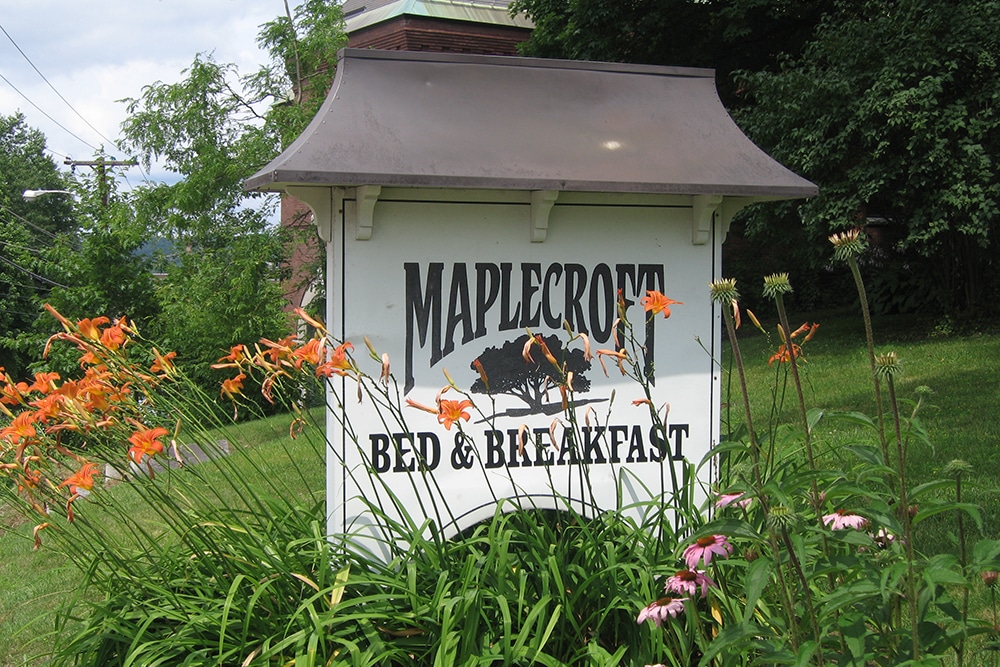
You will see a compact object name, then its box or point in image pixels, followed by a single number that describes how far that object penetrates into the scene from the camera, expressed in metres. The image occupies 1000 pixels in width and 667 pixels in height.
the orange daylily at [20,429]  2.87
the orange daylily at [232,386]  3.37
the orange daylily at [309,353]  3.07
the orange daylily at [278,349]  3.12
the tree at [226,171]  12.23
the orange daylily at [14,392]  3.00
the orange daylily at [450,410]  2.98
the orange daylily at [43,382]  3.13
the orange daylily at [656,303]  3.03
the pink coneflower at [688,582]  2.81
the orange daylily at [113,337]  3.14
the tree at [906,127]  11.65
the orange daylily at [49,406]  2.92
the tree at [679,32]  17.06
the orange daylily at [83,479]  2.73
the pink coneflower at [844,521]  2.92
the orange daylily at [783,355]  3.38
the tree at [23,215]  25.73
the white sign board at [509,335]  3.70
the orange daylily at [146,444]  2.80
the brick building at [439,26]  22.64
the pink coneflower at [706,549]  2.64
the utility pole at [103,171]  19.47
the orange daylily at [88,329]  3.11
